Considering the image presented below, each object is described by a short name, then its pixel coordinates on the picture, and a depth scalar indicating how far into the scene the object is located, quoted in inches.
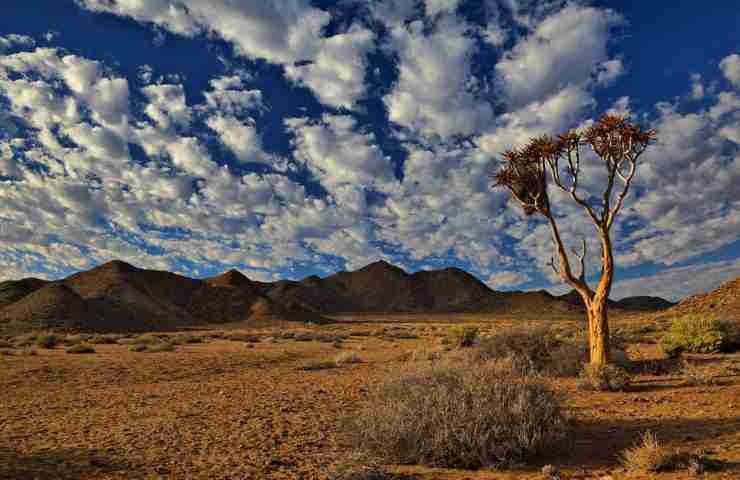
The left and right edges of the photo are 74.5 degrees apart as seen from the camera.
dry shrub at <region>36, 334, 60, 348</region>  997.2
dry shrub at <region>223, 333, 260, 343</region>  1375.0
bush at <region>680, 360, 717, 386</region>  423.2
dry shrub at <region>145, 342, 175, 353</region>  969.1
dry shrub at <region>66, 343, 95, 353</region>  898.7
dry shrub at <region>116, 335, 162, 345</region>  1118.8
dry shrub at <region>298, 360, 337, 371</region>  709.4
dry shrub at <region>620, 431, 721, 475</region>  210.3
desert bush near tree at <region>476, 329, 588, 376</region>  537.0
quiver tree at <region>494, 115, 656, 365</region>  496.1
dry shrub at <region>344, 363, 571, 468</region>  241.1
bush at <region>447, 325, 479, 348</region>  847.1
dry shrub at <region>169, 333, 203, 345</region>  1200.2
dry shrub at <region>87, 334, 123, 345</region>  1149.7
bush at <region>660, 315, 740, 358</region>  637.9
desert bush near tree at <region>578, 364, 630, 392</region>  427.2
